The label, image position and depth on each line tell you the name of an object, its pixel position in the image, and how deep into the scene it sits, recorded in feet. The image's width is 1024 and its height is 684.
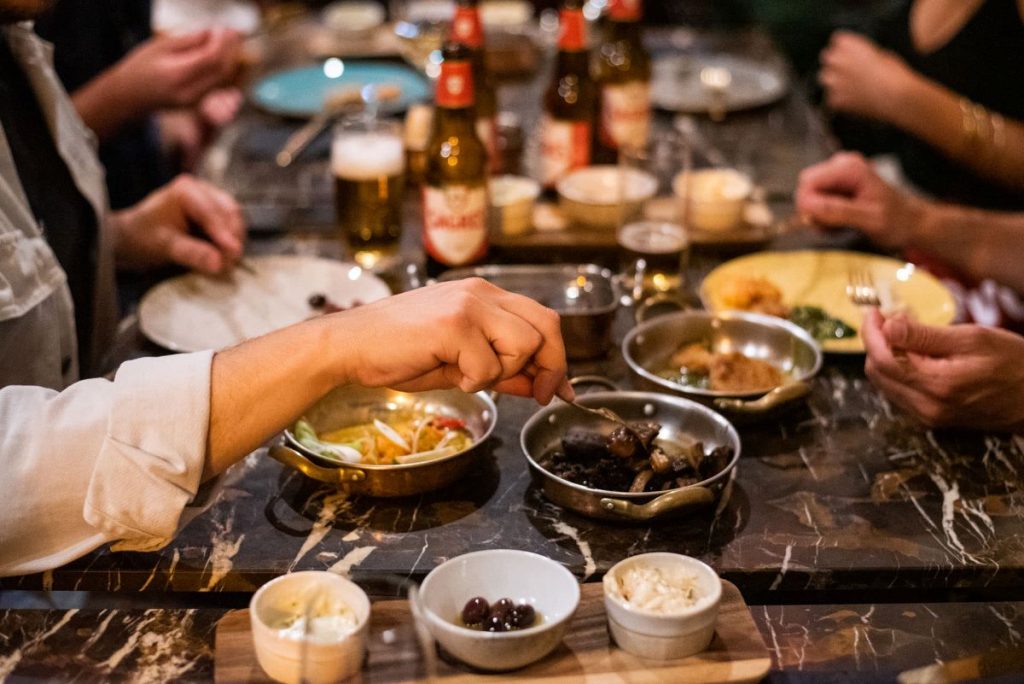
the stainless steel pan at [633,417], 4.73
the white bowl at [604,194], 7.47
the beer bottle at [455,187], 7.11
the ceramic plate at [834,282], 7.12
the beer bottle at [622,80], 8.98
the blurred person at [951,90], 9.62
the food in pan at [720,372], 5.95
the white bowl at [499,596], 3.96
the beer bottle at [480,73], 7.68
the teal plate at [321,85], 10.75
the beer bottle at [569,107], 8.46
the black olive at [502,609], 4.11
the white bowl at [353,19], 12.85
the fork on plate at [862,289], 7.18
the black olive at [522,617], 4.10
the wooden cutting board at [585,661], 4.04
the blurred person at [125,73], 9.63
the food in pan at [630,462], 4.90
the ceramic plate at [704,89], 10.98
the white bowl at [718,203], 8.06
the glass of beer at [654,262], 7.27
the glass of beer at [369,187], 7.73
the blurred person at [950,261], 5.57
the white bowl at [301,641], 3.82
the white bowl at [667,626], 4.04
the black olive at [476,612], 4.15
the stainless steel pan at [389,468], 4.97
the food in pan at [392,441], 5.18
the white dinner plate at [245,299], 6.73
